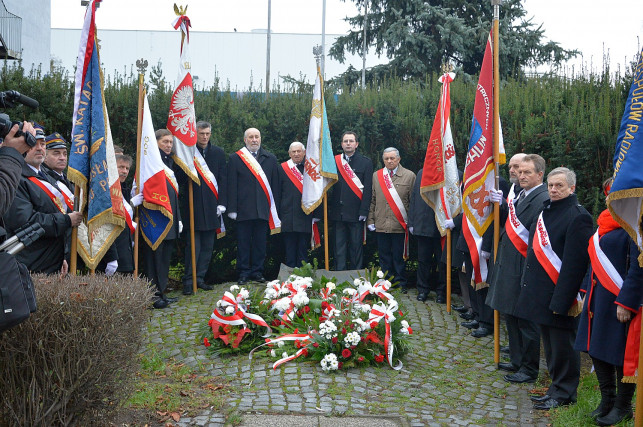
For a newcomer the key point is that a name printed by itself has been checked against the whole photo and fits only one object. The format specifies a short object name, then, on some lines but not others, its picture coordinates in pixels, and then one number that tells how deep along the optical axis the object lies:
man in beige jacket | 9.46
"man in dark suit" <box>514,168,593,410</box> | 5.42
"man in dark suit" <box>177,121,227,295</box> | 9.25
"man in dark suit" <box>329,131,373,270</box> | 9.72
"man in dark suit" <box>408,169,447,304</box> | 9.07
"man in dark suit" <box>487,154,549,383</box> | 6.11
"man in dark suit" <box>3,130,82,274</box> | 5.51
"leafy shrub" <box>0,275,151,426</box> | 3.90
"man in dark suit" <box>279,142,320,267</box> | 9.75
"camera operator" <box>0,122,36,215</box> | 3.54
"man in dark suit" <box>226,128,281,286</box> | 9.52
